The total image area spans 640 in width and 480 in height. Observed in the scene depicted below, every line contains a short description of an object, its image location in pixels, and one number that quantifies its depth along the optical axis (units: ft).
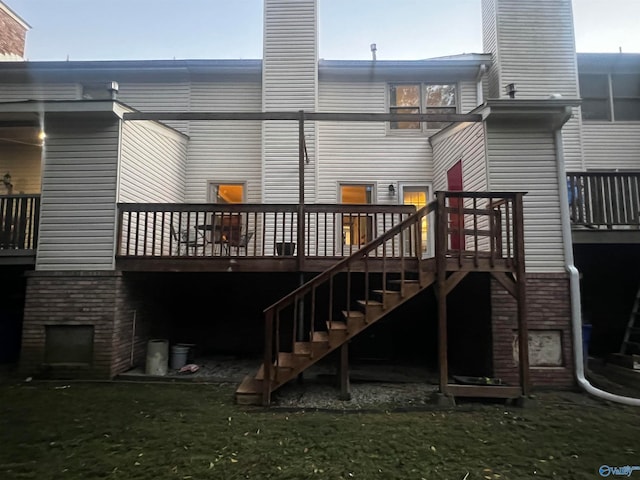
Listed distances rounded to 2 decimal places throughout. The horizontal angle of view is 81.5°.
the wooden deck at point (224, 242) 20.89
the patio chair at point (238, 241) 20.72
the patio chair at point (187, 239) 21.20
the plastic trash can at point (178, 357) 22.59
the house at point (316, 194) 20.18
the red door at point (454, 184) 25.55
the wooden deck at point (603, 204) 21.95
